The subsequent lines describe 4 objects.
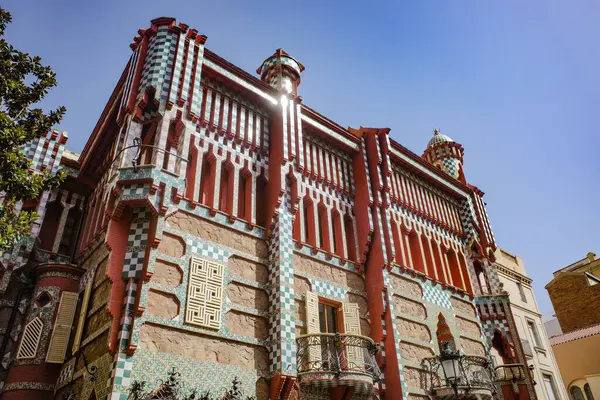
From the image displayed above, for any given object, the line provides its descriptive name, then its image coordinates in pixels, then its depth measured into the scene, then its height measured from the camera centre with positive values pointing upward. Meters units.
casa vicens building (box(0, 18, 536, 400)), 10.40 +5.24
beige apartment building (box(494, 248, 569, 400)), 21.56 +6.26
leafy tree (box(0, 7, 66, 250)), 8.76 +6.28
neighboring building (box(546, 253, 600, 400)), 26.42 +7.68
